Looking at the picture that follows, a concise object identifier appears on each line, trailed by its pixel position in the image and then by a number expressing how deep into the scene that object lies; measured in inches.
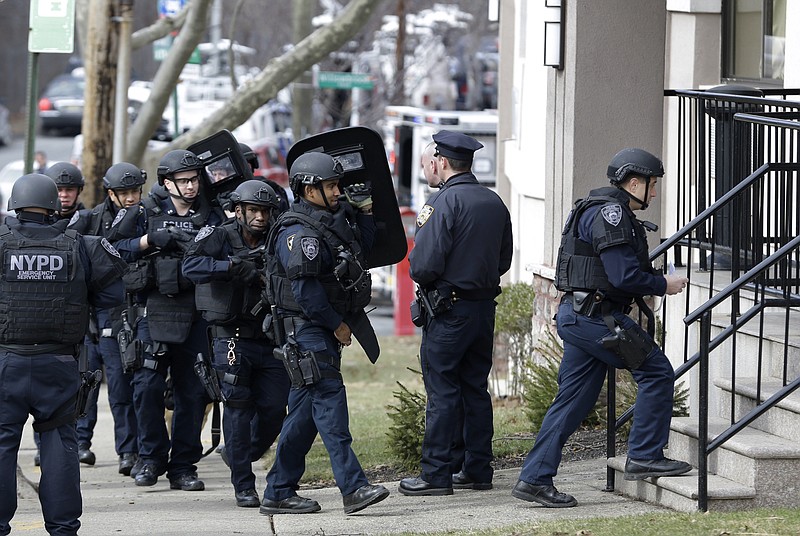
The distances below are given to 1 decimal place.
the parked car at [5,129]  3361.2
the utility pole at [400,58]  2304.4
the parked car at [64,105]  3248.0
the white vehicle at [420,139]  1700.3
